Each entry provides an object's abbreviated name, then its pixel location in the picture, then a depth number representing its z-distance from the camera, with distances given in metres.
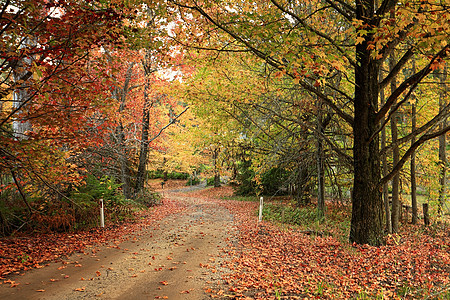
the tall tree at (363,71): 5.31
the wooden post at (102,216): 8.85
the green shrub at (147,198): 14.80
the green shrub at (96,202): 8.68
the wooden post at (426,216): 11.70
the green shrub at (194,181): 34.59
